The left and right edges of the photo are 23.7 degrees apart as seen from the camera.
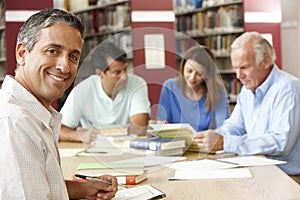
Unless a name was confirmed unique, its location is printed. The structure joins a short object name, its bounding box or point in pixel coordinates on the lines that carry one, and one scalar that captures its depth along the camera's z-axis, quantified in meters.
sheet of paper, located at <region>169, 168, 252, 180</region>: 2.63
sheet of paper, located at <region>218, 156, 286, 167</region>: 2.82
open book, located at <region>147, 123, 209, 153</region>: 3.05
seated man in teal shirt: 3.04
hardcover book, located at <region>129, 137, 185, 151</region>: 3.02
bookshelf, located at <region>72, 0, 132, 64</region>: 7.38
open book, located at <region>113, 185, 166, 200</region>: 2.36
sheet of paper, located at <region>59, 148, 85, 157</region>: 3.26
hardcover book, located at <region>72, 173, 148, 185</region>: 2.58
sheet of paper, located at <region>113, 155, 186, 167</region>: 2.86
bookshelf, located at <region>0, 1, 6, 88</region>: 6.62
